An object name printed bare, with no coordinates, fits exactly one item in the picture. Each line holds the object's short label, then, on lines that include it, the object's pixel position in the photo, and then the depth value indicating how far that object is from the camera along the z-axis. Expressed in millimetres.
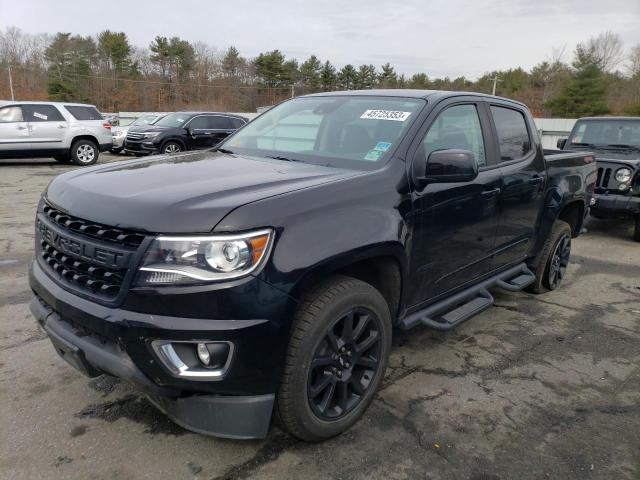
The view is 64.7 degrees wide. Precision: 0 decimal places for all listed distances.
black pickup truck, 2090
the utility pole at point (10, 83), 54944
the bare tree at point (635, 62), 54531
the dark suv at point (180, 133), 15453
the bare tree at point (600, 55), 50219
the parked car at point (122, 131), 18312
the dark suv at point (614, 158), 7363
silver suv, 13391
